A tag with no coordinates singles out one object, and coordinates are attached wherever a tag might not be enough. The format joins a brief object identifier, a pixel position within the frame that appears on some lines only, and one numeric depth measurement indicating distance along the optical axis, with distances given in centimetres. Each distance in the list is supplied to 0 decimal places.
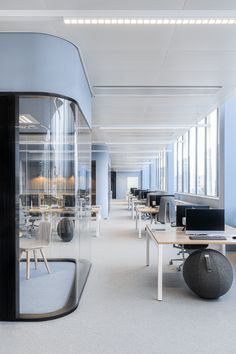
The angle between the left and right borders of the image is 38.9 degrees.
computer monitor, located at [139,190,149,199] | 1450
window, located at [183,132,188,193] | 1289
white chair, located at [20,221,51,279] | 466
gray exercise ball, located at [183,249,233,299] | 402
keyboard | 438
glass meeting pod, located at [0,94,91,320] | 355
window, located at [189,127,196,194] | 1150
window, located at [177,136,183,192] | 1412
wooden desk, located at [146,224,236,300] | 414
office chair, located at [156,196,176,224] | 774
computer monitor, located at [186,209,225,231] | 473
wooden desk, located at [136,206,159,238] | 891
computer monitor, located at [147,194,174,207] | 975
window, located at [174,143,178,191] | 1538
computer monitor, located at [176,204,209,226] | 544
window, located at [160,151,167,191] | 1759
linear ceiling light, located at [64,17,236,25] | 312
